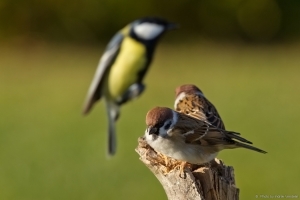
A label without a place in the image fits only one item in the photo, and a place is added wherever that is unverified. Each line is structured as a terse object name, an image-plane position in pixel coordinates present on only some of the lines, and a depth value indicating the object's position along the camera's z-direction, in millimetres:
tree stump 6312
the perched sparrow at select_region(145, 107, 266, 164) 7301
